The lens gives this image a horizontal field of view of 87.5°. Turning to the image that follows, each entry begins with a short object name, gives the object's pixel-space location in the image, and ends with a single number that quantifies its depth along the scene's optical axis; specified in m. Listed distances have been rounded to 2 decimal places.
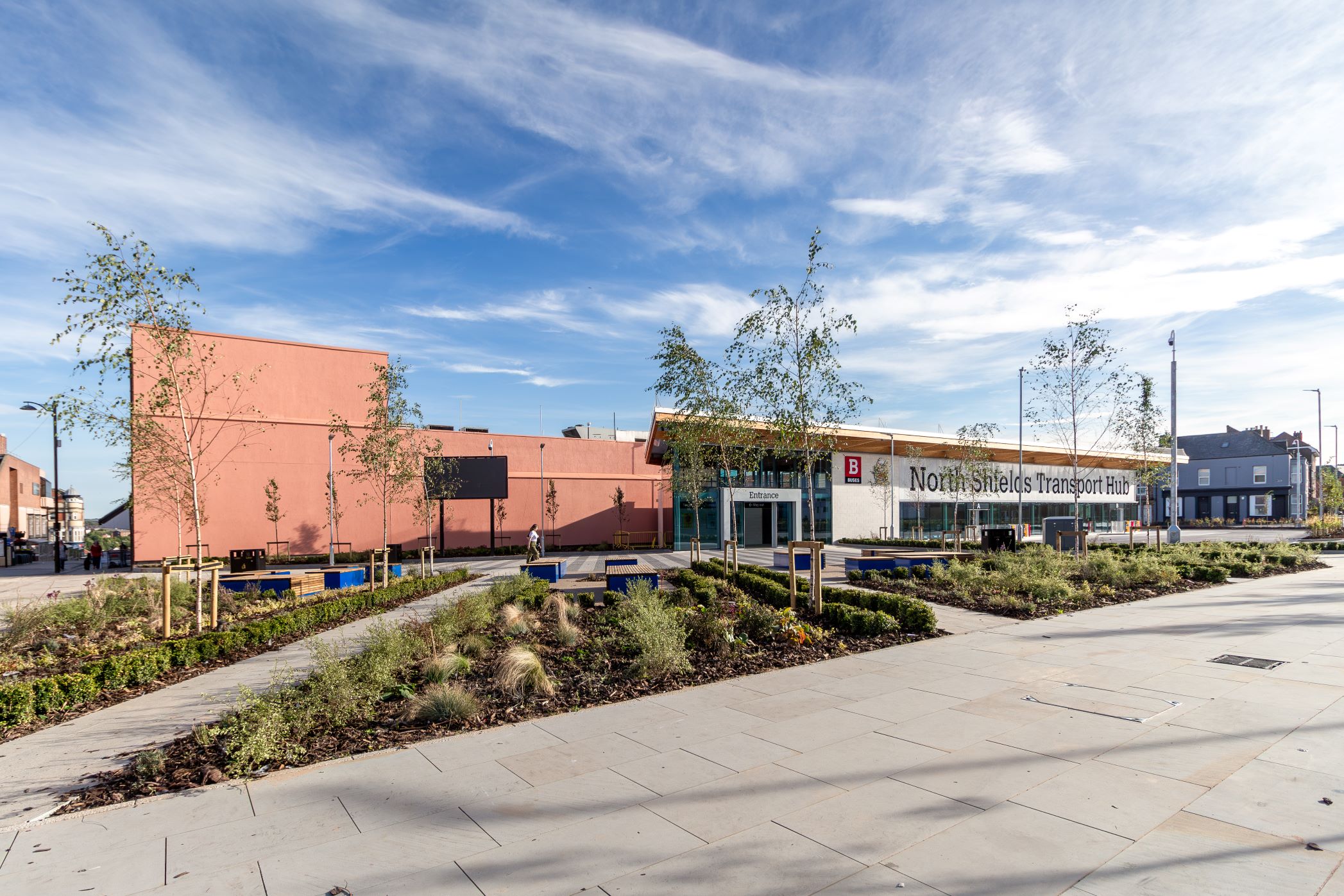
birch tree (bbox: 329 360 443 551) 20.83
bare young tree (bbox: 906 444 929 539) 40.56
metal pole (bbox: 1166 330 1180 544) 28.11
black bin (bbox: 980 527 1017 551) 20.58
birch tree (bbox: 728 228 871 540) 13.84
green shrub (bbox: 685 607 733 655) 9.24
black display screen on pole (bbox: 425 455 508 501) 32.09
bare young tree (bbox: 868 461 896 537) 38.44
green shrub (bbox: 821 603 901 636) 10.41
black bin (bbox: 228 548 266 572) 22.36
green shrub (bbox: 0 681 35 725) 7.16
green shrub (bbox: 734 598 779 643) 10.02
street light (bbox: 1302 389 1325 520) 49.22
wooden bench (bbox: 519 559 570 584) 18.42
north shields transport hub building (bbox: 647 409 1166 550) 35.34
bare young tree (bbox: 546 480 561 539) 39.16
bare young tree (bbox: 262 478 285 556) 31.17
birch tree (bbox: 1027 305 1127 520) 22.55
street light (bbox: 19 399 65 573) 28.03
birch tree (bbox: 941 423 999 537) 37.97
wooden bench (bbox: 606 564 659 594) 14.67
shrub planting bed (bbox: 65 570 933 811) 5.68
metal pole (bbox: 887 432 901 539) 39.25
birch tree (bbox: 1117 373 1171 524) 25.42
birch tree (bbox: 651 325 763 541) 16.78
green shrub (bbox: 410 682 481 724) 6.52
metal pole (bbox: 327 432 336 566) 27.66
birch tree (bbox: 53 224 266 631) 10.59
